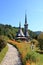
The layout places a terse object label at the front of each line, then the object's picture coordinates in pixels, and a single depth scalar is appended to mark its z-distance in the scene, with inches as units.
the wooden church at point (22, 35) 905.5
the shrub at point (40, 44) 486.3
